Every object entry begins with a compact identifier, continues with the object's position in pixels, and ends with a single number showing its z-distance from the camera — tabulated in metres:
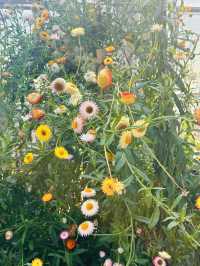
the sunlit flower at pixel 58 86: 1.12
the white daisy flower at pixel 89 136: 1.05
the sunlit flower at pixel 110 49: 1.48
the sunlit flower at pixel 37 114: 1.14
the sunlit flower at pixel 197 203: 1.06
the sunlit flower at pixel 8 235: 1.06
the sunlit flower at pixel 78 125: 1.06
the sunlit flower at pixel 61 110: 1.13
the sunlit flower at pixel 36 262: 1.04
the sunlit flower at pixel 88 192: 1.03
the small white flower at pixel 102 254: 1.07
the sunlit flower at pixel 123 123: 1.01
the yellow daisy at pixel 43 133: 1.10
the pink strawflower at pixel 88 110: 1.07
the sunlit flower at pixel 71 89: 1.10
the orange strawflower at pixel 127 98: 1.02
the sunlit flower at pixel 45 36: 1.64
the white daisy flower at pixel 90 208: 1.03
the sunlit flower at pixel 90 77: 1.26
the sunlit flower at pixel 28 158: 1.13
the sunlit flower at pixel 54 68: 1.46
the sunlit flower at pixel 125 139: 0.98
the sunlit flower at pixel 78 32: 1.42
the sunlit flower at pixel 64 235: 1.07
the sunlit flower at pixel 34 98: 1.18
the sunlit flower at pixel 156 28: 1.28
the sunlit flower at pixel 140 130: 0.98
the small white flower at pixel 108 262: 1.02
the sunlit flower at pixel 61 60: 1.51
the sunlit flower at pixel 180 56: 1.39
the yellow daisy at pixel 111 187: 0.98
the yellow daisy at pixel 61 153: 1.07
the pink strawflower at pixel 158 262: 1.02
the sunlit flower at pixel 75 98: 1.10
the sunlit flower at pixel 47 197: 1.07
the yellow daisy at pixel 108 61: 1.39
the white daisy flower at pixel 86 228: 1.02
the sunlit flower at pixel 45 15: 1.64
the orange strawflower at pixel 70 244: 1.07
